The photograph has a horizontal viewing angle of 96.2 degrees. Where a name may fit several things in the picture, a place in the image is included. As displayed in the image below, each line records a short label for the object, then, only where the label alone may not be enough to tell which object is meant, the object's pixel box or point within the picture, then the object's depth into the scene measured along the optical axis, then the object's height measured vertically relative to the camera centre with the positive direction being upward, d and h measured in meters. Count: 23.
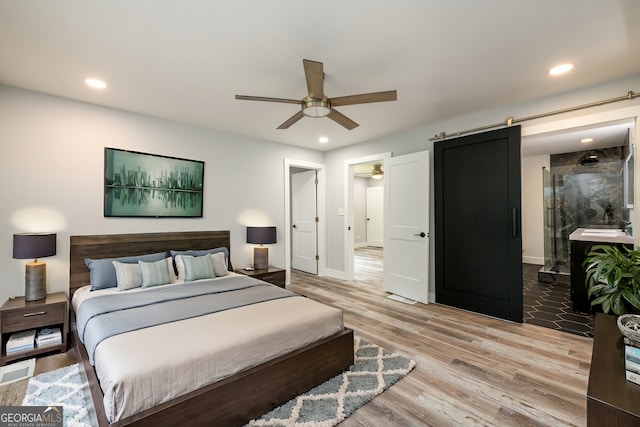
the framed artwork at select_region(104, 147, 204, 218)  3.40 +0.41
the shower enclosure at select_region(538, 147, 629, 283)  5.24 +0.33
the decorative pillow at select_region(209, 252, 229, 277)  3.56 -0.60
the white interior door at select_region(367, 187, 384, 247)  9.63 +0.04
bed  1.48 -0.91
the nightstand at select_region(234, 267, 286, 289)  4.09 -0.83
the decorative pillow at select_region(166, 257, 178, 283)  3.27 -0.63
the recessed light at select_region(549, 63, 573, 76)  2.49 +1.31
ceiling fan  2.04 +0.96
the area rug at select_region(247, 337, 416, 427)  1.81 -1.27
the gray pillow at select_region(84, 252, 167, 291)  2.92 -0.57
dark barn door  3.31 -0.08
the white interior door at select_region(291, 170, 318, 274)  5.87 -0.11
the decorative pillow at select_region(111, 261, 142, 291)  2.87 -0.59
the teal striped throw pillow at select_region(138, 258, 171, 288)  2.98 -0.59
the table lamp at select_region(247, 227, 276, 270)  4.31 -0.34
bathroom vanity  3.52 -0.56
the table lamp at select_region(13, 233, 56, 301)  2.63 -0.35
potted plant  1.59 -0.35
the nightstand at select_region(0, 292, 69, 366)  2.47 -0.91
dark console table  1.07 -0.71
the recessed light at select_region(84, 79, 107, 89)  2.71 +1.29
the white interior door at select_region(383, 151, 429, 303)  4.08 -0.13
